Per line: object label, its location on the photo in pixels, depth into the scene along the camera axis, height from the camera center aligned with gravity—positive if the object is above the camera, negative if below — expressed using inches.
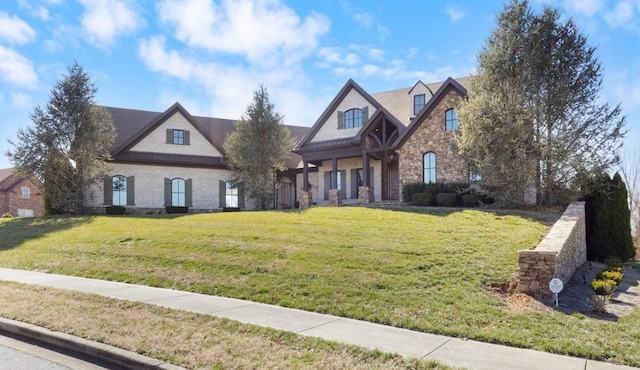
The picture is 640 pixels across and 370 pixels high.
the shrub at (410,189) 867.4 +0.4
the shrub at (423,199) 827.4 -17.1
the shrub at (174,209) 1056.2 -37.6
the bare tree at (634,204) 1049.6 -41.3
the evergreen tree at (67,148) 976.3 +100.9
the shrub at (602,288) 343.6 -75.8
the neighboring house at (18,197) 1806.1 -9.7
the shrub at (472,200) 773.9 -18.7
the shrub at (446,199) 797.9 -17.1
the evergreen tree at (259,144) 1056.1 +111.0
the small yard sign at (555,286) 314.2 -67.4
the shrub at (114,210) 997.2 -35.6
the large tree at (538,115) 696.4 +114.6
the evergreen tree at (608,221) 625.3 -47.5
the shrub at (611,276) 409.1 -81.0
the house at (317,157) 926.4 +78.1
